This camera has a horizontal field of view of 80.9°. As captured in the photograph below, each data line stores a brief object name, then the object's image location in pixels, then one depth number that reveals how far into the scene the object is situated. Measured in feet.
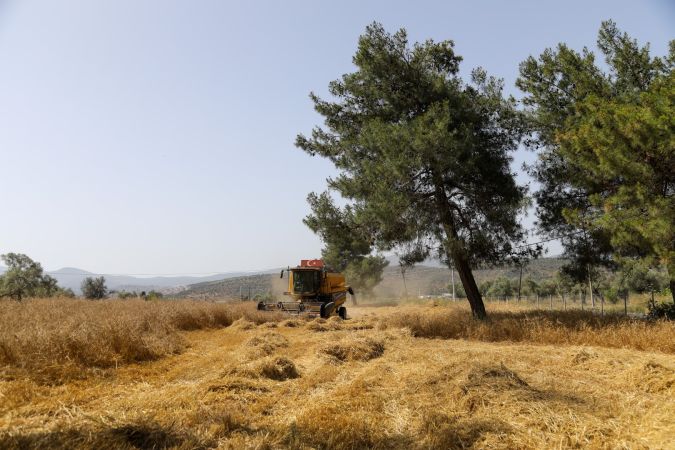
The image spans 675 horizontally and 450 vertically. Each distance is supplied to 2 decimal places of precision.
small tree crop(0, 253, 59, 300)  150.82
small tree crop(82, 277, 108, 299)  184.54
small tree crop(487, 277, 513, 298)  207.51
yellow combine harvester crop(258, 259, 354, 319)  66.69
